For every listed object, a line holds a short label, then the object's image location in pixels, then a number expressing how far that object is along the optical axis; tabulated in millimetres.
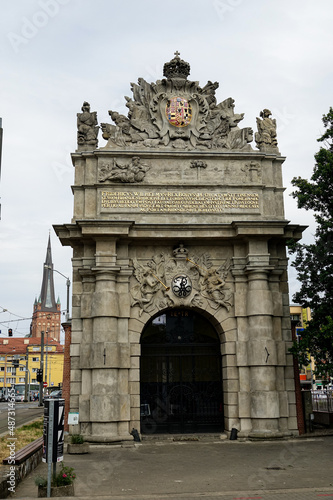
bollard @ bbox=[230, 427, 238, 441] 19484
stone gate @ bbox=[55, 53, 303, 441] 19641
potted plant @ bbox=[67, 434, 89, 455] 16828
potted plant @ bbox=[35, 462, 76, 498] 10250
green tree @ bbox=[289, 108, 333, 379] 18680
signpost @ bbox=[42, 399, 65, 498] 10086
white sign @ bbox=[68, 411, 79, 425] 17594
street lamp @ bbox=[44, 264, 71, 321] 33434
